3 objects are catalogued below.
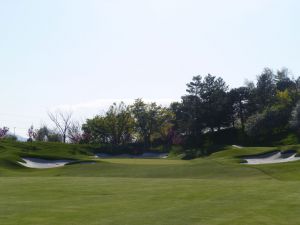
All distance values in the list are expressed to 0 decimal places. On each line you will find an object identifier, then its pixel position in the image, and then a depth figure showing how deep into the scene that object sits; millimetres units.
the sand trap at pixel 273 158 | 48375
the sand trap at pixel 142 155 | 83012
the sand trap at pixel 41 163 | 52375
